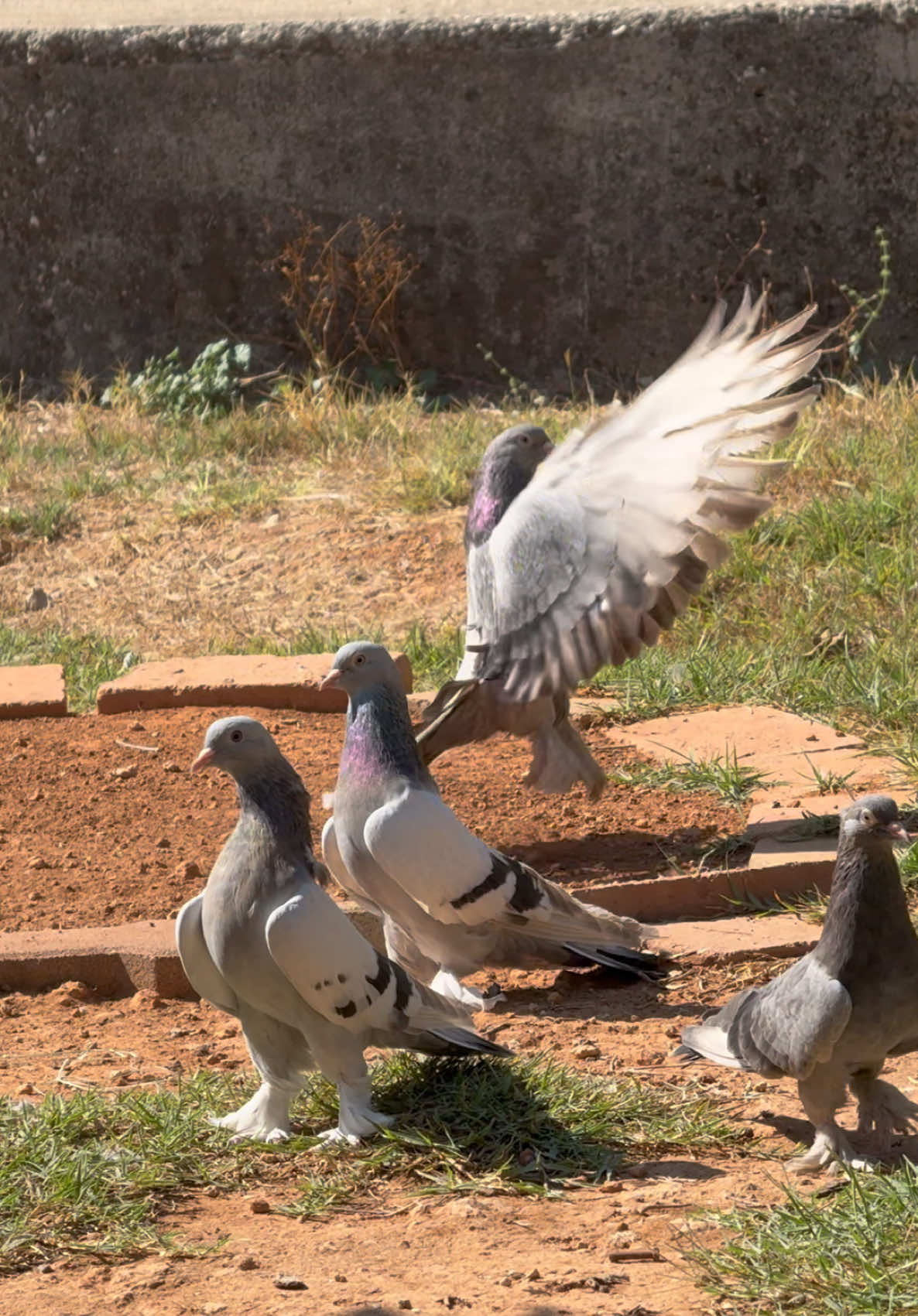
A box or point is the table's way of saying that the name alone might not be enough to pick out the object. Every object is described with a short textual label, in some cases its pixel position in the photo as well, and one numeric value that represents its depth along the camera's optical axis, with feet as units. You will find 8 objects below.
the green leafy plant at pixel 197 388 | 53.42
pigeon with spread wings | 26.45
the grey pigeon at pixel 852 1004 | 17.60
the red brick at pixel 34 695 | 34.88
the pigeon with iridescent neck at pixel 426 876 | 21.65
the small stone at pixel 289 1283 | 16.14
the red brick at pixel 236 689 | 34.53
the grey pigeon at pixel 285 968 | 18.56
